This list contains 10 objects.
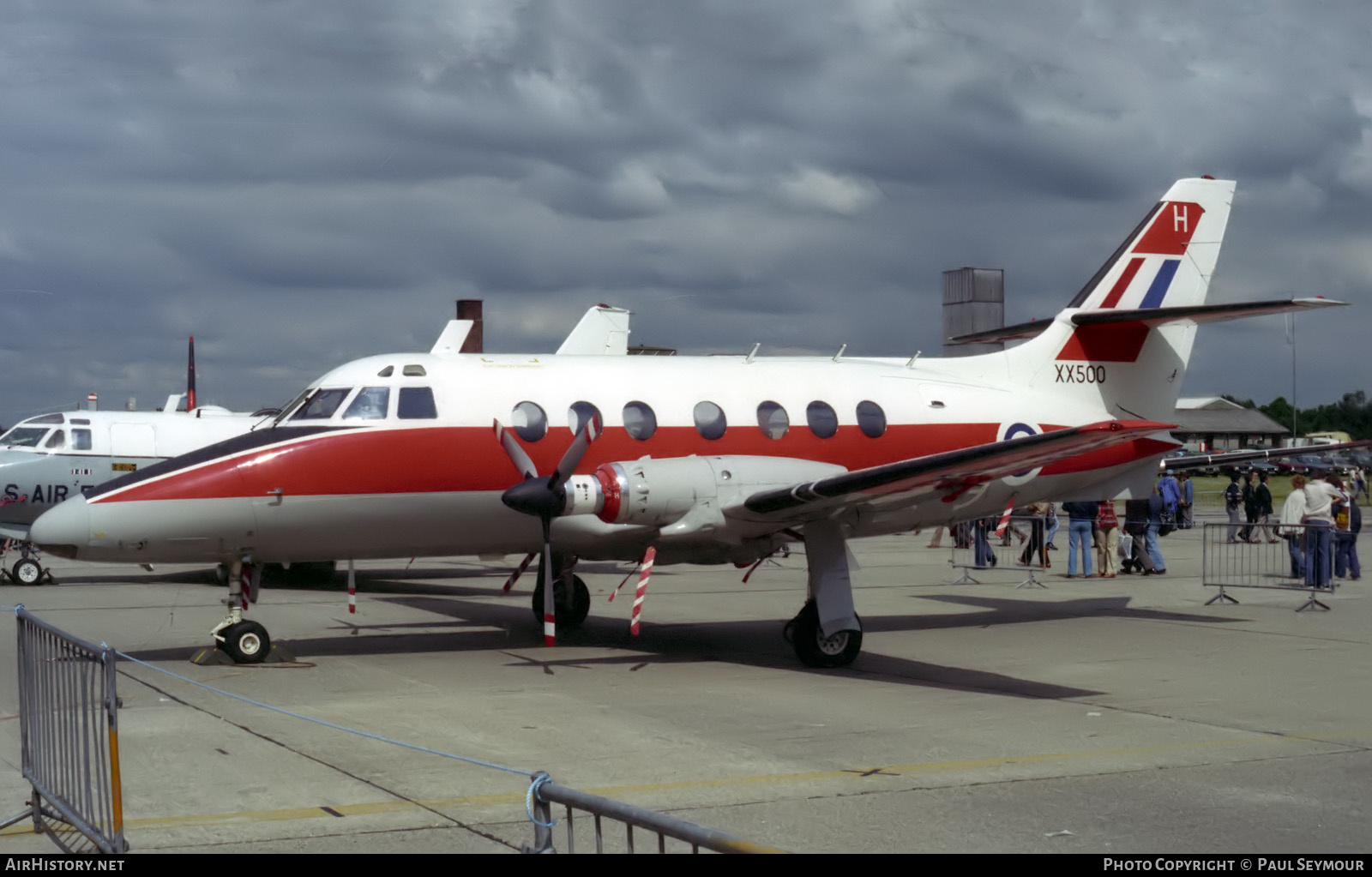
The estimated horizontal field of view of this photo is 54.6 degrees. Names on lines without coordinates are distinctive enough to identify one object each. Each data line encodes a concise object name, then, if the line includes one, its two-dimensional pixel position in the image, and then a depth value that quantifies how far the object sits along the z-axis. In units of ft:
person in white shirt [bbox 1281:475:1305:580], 68.39
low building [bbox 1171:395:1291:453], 353.51
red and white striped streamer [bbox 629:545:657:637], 40.40
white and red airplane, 41.39
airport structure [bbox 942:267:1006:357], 101.96
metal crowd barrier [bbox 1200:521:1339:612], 60.54
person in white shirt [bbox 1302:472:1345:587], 60.03
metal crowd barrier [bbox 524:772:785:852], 12.93
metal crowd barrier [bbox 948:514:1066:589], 74.40
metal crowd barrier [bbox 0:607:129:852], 20.57
